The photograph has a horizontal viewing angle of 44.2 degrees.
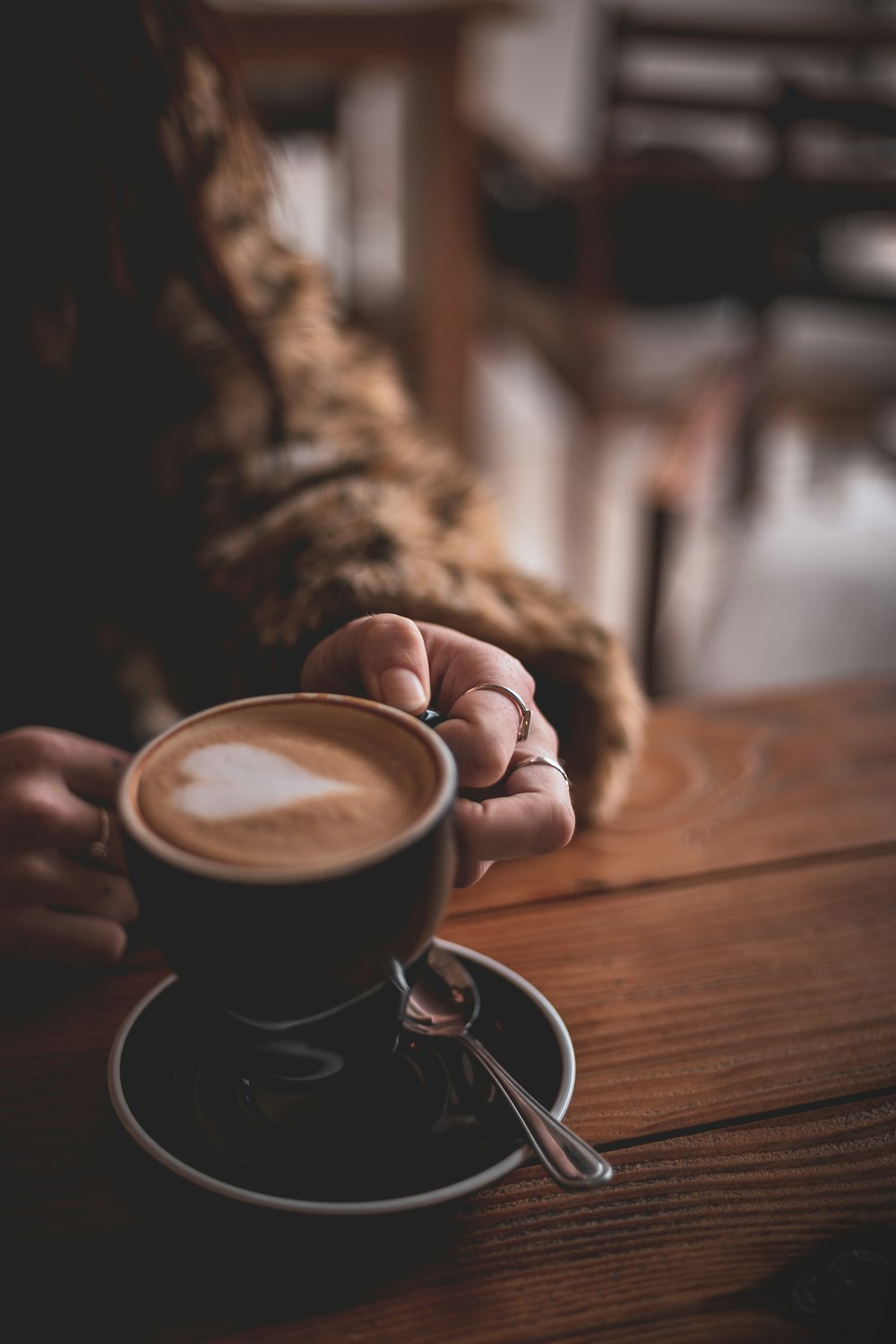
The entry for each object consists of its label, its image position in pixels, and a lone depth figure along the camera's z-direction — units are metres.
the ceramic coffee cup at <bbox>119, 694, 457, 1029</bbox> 0.34
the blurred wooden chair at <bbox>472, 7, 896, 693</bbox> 1.83
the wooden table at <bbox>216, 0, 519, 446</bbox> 1.95
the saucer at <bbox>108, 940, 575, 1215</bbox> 0.37
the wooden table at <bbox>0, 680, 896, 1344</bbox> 0.36
